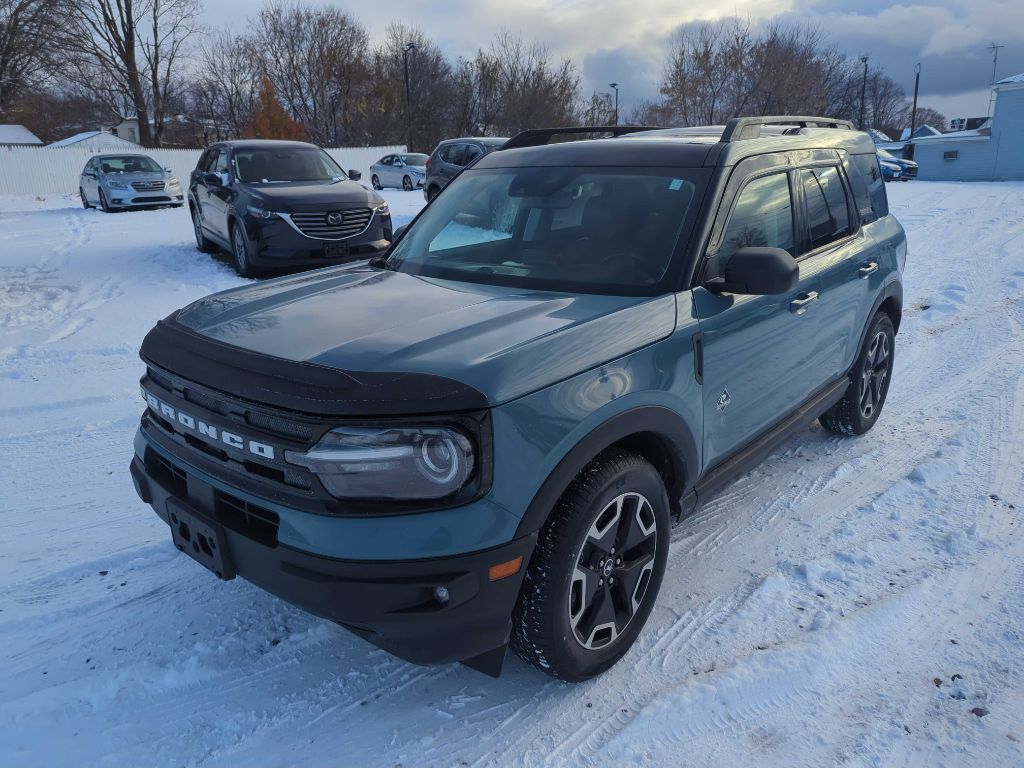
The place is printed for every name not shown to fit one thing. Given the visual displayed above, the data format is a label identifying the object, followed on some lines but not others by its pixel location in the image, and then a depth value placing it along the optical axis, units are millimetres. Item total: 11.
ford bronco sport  2109
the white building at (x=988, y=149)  34250
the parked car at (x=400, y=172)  26469
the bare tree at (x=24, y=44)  41750
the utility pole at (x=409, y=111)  47906
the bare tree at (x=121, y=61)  42406
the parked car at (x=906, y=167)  29069
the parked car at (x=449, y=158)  16047
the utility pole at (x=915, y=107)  60406
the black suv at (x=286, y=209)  9055
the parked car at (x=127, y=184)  18375
